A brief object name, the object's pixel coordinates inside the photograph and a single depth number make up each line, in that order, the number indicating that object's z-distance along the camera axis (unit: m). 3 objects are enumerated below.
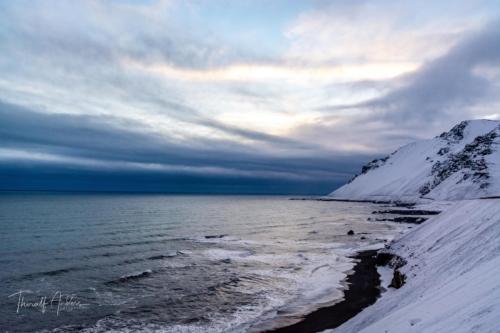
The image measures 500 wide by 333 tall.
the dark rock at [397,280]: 26.45
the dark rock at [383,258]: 37.88
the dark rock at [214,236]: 63.85
